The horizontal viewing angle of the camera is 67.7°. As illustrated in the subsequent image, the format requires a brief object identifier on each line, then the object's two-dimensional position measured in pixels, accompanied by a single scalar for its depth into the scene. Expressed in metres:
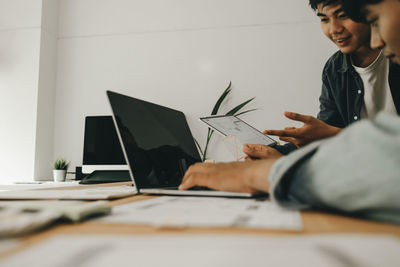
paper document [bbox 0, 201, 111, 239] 0.26
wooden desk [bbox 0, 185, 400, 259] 0.29
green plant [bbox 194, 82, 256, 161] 2.21
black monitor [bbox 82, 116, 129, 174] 2.11
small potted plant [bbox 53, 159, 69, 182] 2.21
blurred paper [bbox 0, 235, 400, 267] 0.21
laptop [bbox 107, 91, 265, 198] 0.69
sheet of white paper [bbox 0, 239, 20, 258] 0.23
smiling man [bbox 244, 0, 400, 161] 1.25
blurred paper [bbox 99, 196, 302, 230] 0.33
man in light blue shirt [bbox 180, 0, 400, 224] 0.33
